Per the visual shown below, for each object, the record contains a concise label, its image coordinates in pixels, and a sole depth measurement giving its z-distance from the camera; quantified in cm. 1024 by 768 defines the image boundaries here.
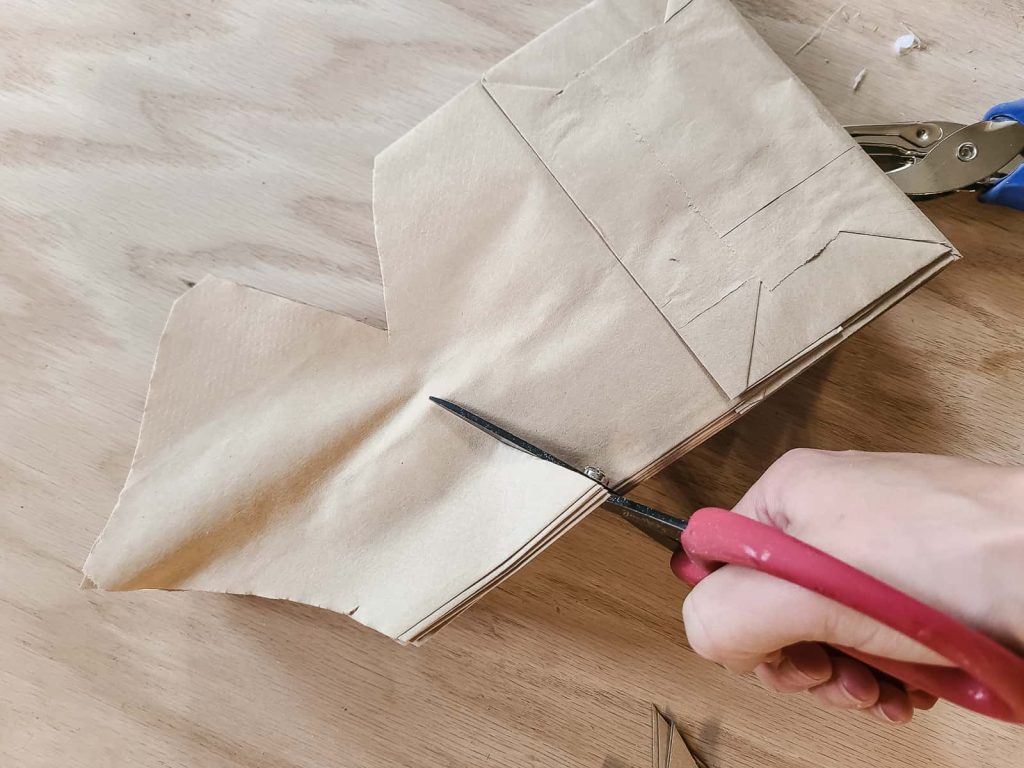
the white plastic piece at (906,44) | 58
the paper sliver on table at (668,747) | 56
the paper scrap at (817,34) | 59
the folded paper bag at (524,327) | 48
